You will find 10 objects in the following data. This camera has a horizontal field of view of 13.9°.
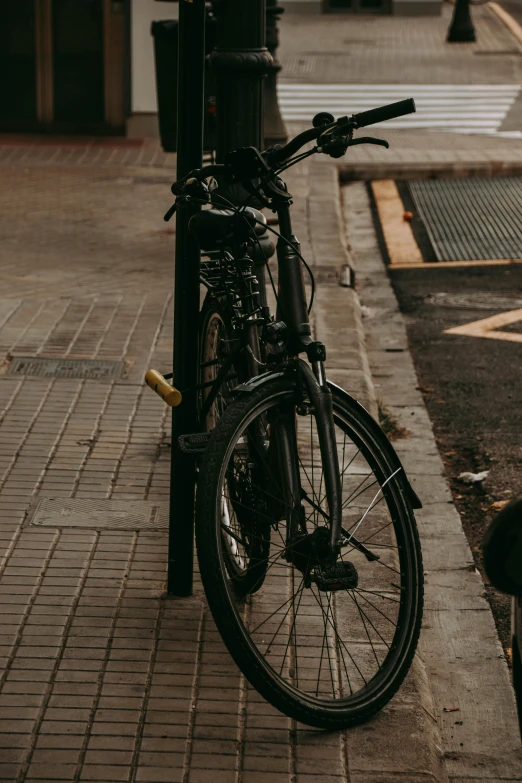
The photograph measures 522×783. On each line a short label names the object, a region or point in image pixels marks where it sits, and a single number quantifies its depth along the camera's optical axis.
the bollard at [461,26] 40.80
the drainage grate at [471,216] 17.03
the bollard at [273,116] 21.44
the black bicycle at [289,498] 5.27
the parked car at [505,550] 3.65
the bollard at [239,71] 8.31
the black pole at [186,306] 6.08
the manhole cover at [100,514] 7.49
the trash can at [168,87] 13.12
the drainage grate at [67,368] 10.51
